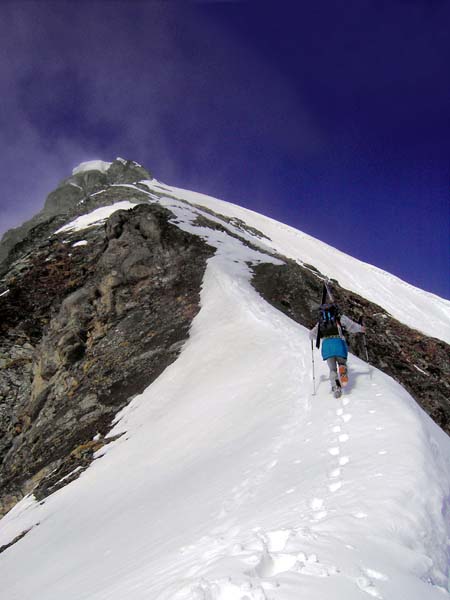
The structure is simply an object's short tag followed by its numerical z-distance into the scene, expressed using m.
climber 8.04
